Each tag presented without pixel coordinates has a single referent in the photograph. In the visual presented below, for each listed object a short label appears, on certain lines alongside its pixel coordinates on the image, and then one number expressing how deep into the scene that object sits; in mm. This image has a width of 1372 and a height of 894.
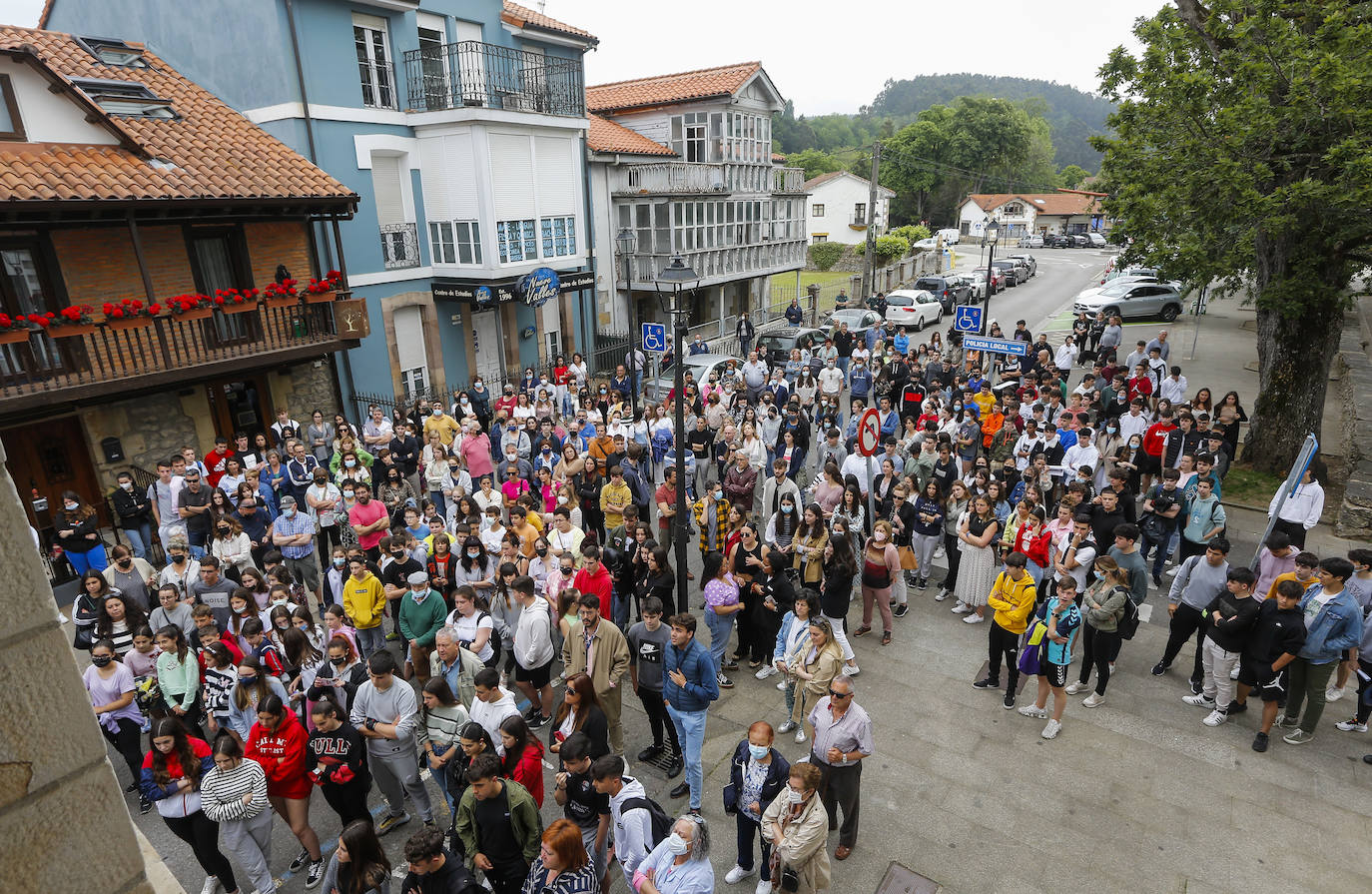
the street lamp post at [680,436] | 8648
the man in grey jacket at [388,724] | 6023
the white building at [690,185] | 25219
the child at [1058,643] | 7207
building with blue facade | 16719
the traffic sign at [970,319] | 17688
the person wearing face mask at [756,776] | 5384
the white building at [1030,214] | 77562
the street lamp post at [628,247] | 25406
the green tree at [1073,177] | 106625
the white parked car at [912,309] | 29938
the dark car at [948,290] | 33625
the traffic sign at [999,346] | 15508
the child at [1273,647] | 6906
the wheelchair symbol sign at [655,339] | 15789
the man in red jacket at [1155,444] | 11703
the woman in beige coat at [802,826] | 5020
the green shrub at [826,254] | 58062
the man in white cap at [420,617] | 7668
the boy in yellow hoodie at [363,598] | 7895
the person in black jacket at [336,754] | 5738
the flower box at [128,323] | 12398
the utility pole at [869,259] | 29906
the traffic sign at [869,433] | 12078
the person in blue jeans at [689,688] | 6406
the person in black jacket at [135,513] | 10852
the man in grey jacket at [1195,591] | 7758
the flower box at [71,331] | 11758
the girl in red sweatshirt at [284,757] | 5738
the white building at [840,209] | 63562
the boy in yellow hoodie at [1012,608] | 7578
